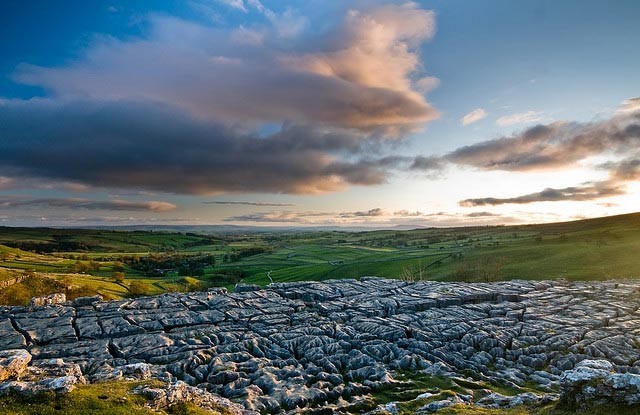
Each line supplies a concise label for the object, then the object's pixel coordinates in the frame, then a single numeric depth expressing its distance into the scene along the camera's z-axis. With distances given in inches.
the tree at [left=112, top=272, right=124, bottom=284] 7476.4
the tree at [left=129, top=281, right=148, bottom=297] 6049.2
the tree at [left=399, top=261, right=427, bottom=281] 6384.4
